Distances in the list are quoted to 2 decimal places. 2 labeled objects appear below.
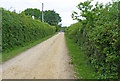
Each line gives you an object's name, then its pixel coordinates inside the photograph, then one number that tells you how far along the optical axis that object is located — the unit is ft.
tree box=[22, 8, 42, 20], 251.50
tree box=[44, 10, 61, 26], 246.99
